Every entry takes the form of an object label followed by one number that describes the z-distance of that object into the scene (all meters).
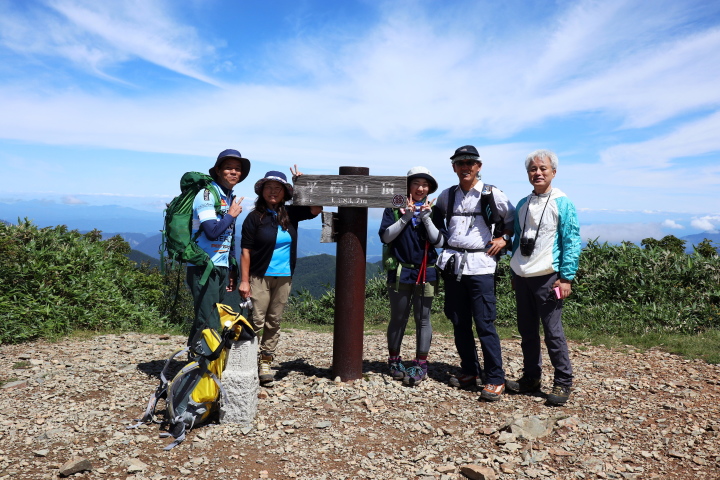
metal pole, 5.73
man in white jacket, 5.11
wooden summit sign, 5.54
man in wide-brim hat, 5.17
